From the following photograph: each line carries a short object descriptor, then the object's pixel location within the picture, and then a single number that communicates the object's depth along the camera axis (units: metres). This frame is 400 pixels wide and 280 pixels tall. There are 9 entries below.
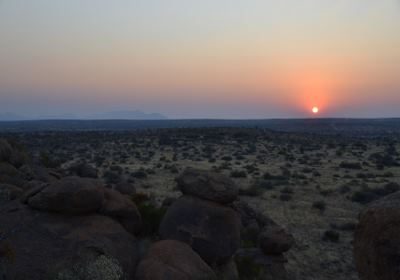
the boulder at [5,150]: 15.95
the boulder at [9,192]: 10.55
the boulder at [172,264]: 7.87
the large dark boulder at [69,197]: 9.25
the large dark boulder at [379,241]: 5.98
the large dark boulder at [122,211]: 10.09
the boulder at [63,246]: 7.42
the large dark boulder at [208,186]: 10.59
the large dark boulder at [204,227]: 9.94
